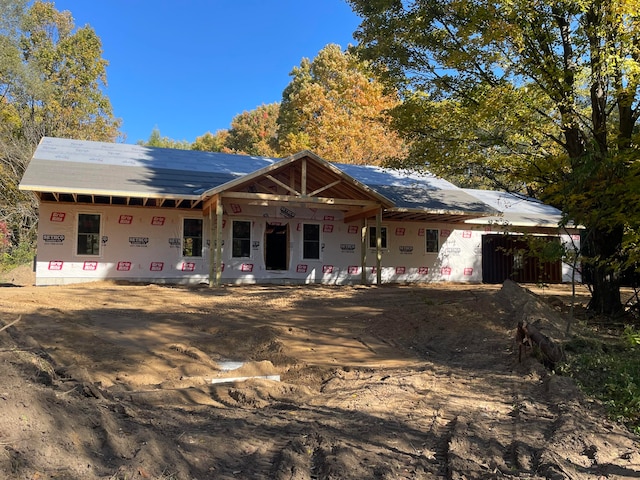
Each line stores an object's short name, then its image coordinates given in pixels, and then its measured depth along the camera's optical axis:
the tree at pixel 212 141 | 49.94
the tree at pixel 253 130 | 43.78
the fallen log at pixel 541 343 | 6.33
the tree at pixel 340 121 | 34.06
